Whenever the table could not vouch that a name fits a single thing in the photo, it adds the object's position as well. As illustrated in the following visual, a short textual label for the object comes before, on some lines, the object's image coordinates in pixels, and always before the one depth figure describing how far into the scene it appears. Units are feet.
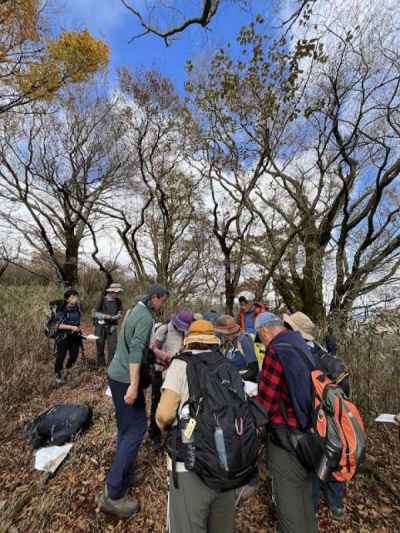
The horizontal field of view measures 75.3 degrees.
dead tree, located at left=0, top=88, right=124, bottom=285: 41.81
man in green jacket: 7.39
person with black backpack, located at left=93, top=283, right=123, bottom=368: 18.98
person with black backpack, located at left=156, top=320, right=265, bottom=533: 4.87
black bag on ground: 10.04
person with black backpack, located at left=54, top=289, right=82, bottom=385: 16.43
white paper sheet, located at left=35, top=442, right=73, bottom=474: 9.04
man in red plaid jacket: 5.81
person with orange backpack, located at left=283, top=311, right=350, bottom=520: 8.03
